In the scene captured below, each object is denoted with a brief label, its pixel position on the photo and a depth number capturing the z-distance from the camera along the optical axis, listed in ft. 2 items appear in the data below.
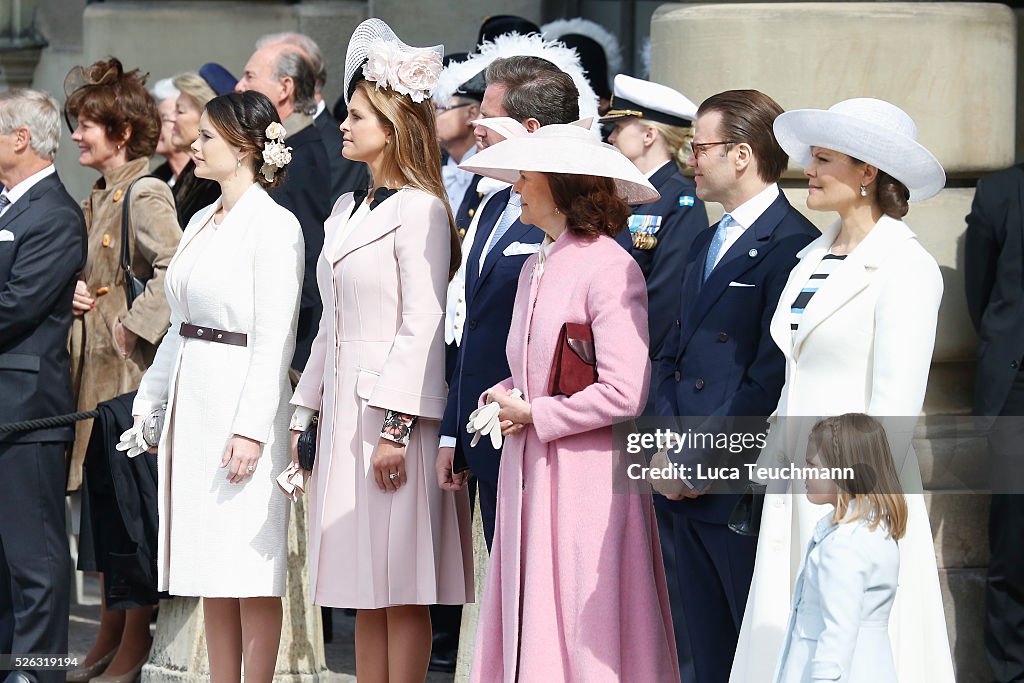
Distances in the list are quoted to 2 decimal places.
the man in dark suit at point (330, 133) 47.24
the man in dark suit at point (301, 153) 42.19
